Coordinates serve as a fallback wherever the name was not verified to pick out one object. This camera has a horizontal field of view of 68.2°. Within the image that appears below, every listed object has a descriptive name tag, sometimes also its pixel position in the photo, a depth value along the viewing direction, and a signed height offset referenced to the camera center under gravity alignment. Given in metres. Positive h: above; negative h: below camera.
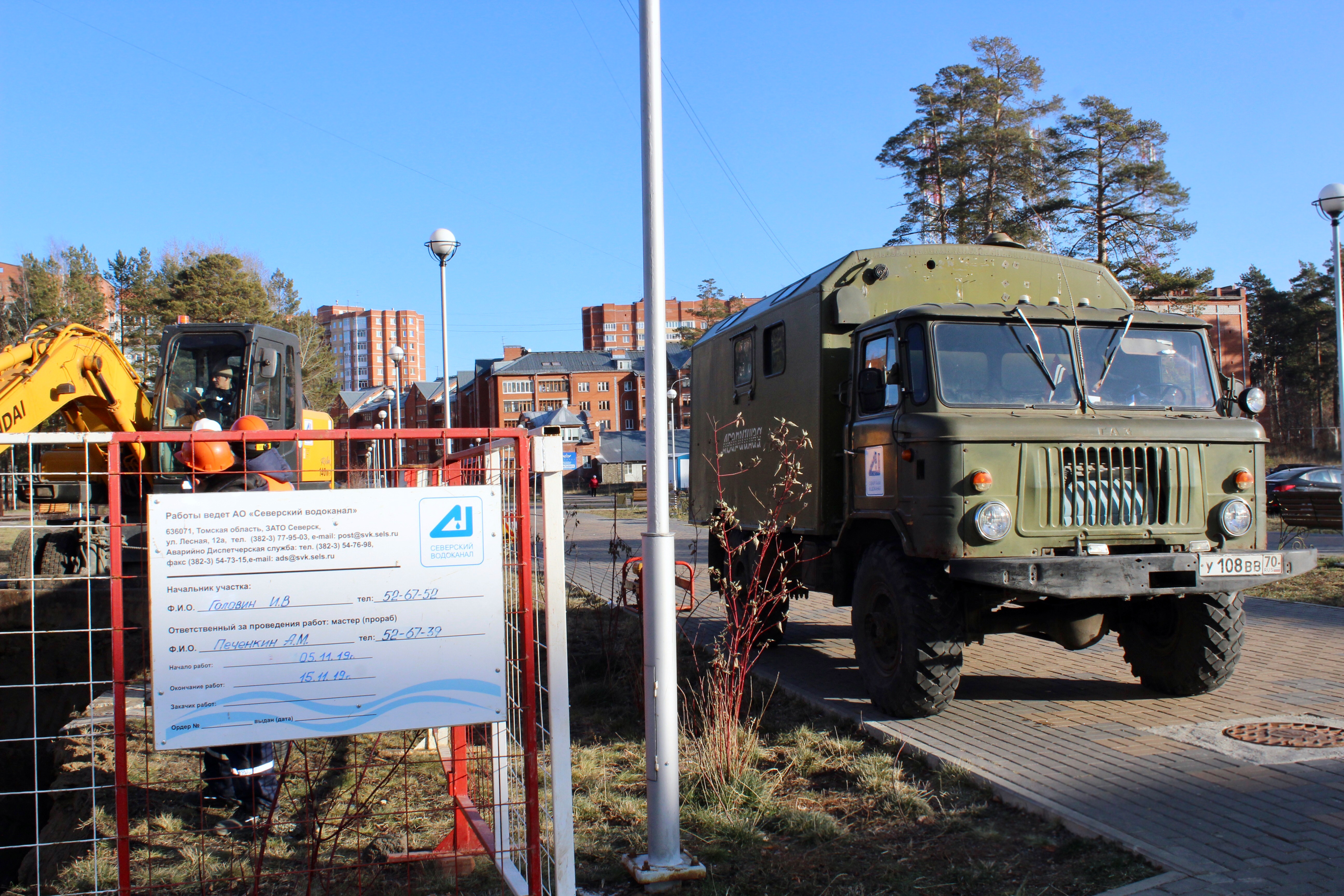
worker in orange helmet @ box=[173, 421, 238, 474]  4.25 +0.07
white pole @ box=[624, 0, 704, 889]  4.20 -0.35
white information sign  3.27 -0.48
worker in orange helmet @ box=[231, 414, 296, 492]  4.65 +0.06
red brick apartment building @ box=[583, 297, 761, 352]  149.25 +21.77
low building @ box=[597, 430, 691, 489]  69.38 +0.49
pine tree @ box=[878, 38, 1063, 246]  30.66 +9.35
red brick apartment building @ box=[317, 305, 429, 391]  189.62 +25.31
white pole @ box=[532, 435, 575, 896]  3.62 -0.71
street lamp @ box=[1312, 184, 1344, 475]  13.69 +3.28
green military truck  5.92 -0.10
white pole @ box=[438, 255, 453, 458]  17.19 +3.23
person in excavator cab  10.98 +0.84
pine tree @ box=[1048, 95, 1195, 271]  31.47 +8.61
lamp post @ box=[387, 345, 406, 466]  24.55 +2.89
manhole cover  5.57 -1.65
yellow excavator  9.65 +0.91
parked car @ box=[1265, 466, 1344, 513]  25.98 -0.84
